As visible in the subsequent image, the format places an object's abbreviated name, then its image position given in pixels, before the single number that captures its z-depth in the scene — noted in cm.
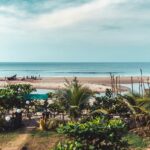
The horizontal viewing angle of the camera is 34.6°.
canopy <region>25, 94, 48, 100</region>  1476
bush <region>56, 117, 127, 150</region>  750
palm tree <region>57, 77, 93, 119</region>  1248
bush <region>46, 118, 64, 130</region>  1259
